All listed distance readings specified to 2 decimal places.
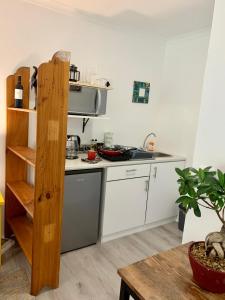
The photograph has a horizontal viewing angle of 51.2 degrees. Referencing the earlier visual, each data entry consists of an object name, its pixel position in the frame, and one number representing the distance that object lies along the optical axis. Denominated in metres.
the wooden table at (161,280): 0.93
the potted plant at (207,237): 0.92
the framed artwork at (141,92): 3.25
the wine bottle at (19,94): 2.15
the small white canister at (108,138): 3.04
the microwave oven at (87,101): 2.46
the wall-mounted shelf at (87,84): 2.40
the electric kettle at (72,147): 2.52
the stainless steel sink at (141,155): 2.74
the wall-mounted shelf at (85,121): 2.81
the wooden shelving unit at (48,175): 1.62
